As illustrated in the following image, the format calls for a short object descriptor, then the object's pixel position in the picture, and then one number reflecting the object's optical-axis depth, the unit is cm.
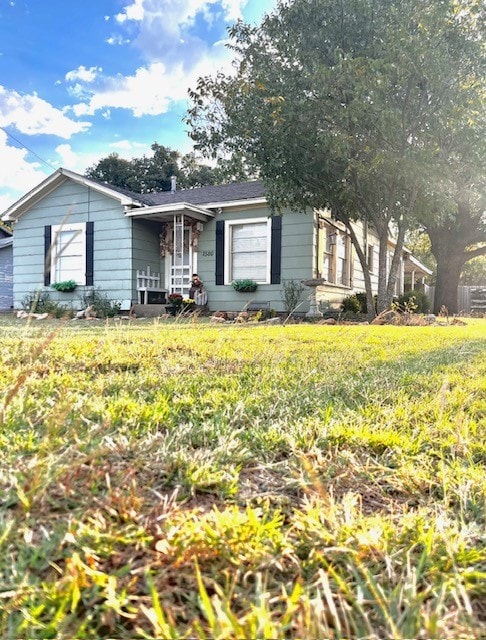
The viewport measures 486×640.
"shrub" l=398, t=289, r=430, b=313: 1362
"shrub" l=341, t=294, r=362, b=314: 1098
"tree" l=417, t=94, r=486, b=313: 734
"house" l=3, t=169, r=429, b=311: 1009
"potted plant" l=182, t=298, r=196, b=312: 979
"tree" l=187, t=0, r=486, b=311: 696
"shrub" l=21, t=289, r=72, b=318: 1073
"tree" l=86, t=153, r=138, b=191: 2777
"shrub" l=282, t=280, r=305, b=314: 973
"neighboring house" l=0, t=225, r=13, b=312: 1588
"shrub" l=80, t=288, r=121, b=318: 1034
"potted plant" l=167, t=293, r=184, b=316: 987
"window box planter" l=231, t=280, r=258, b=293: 1021
